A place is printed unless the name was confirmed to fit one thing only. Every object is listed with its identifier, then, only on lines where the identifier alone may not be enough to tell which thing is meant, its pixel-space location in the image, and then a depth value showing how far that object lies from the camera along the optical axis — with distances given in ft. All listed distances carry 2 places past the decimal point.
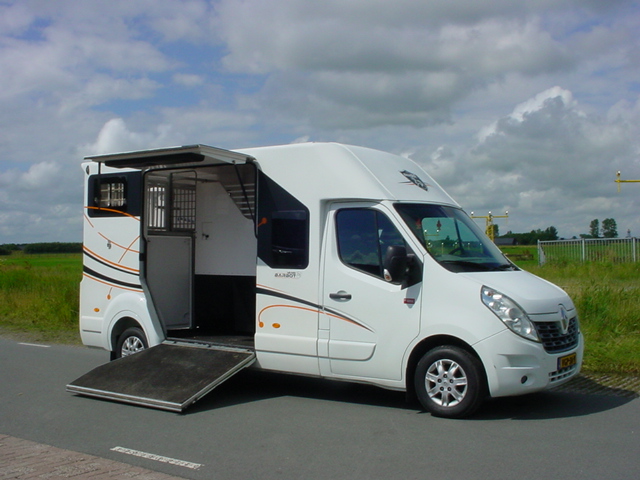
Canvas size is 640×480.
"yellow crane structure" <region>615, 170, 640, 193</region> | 129.55
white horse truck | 22.49
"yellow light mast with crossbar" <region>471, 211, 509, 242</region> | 98.87
